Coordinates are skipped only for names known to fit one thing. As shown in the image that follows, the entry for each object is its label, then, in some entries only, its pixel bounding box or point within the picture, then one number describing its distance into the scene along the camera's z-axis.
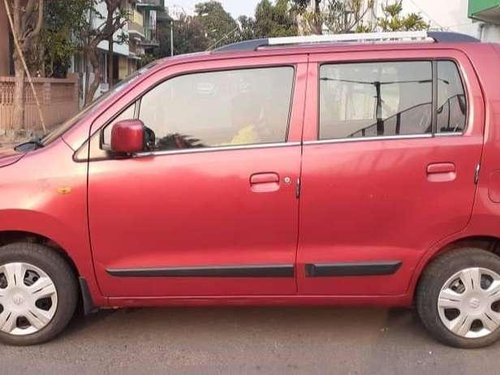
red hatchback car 3.74
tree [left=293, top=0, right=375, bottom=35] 21.09
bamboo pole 13.73
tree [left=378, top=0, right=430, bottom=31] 15.61
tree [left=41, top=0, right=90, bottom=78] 16.91
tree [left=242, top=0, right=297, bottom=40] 39.12
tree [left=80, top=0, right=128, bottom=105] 18.89
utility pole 57.56
